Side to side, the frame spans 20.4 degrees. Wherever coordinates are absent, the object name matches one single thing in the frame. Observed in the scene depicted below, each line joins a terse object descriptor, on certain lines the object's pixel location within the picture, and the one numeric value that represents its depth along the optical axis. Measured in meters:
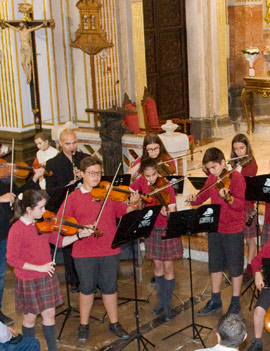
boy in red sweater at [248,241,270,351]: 6.00
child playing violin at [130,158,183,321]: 6.82
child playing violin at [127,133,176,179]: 7.10
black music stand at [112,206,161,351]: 5.96
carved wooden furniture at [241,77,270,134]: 12.57
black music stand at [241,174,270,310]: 6.71
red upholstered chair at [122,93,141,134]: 11.09
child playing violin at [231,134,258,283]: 7.25
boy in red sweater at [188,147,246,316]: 6.59
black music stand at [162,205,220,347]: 6.21
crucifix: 10.62
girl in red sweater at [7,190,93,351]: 5.79
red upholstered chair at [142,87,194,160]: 11.52
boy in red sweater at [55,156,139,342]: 6.30
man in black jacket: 7.39
